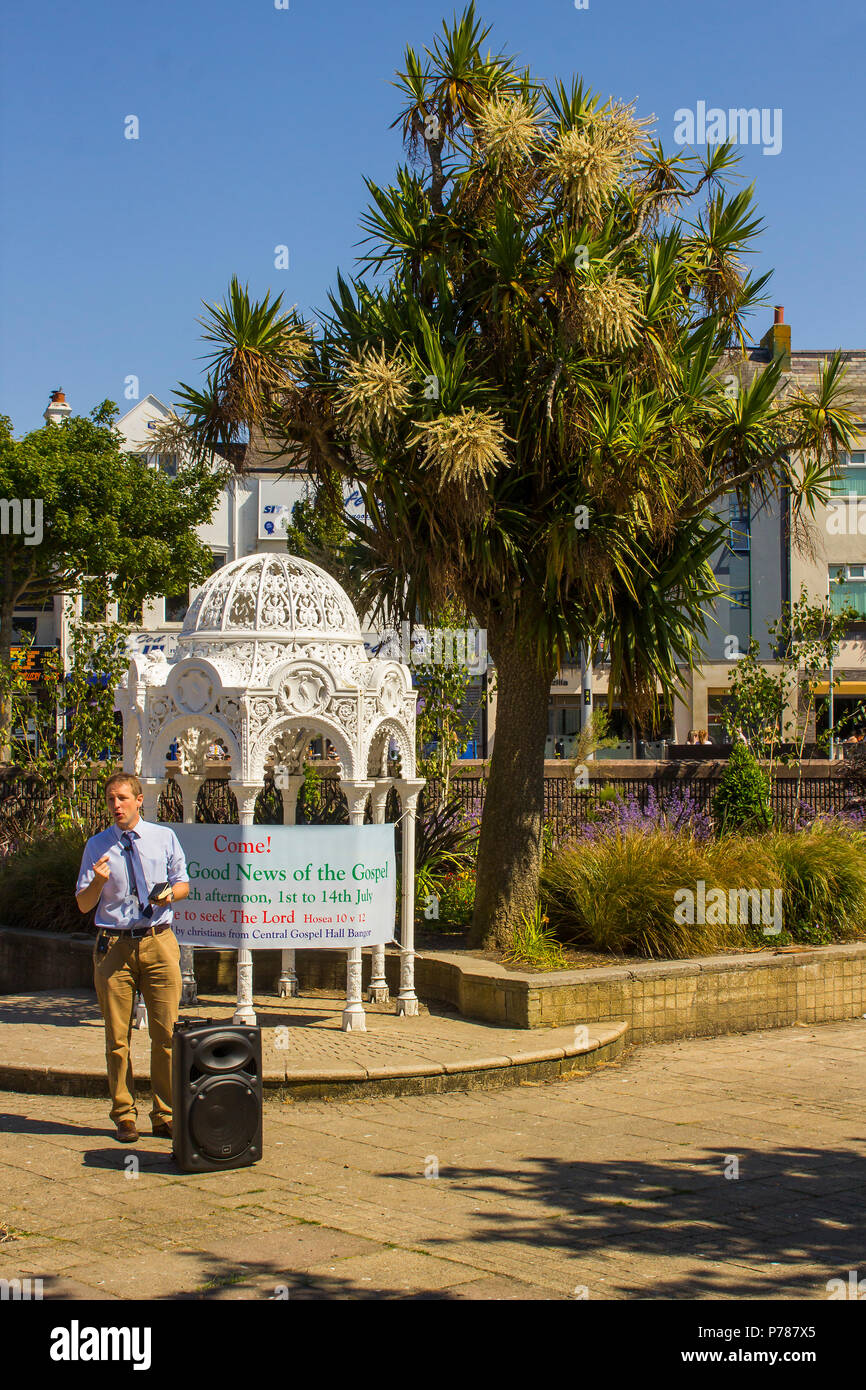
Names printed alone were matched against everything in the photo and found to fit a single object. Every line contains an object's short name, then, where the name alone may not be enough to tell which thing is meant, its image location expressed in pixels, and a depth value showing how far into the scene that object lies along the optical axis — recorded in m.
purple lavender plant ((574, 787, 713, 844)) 12.99
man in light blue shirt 7.25
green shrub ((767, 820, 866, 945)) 12.04
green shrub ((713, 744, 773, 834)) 14.60
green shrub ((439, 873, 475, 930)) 12.52
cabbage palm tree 9.98
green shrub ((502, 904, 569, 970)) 10.52
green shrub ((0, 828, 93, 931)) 12.64
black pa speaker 6.70
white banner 9.30
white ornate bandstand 9.29
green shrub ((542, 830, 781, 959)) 11.10
